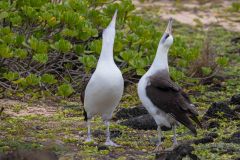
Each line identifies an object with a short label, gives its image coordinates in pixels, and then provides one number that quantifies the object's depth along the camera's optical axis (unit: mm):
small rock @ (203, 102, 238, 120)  17141
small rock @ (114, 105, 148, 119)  17672
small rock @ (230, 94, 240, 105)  18397
